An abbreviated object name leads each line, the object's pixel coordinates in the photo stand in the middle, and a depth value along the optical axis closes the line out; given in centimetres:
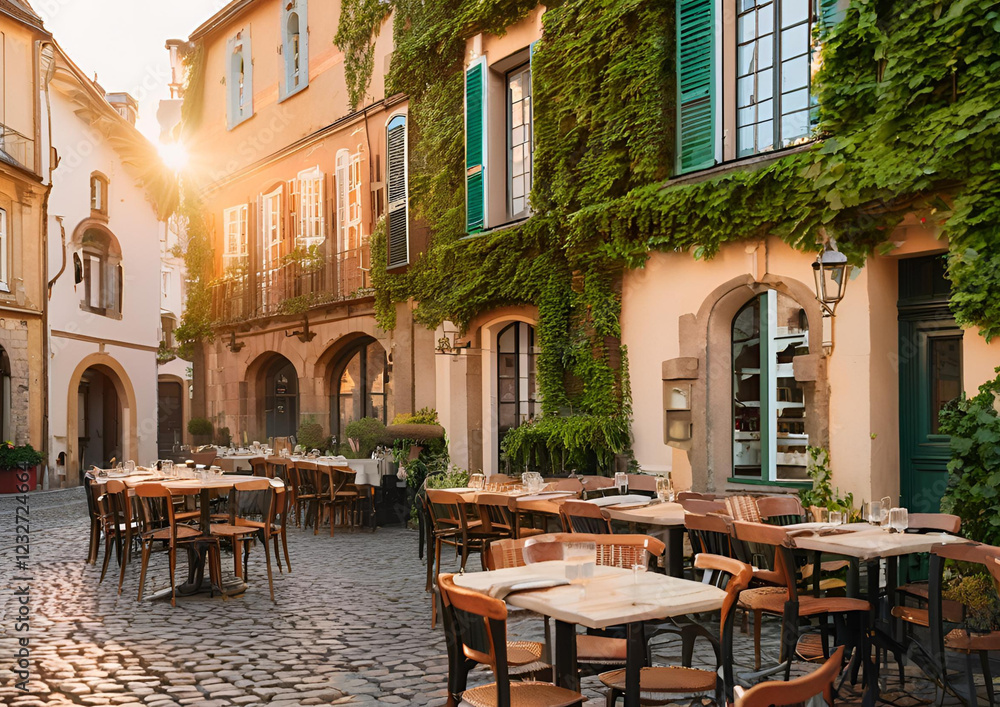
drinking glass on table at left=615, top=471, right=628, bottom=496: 818
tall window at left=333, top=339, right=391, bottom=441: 1686
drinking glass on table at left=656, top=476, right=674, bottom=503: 738
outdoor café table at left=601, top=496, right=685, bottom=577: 632
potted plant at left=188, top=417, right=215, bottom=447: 2019
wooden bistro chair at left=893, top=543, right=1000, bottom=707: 455
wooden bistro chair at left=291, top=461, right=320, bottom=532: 1219
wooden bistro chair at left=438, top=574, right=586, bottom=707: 336
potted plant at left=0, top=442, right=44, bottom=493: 1786
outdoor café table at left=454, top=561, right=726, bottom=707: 340
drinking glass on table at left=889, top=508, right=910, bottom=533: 549
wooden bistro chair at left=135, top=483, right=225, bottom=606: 754
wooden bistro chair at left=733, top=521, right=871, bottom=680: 475
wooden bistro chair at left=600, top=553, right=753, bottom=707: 357
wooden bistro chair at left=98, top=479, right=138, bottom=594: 802
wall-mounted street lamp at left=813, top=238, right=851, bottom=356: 765
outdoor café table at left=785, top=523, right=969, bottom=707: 488
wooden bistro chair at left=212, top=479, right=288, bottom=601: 780
